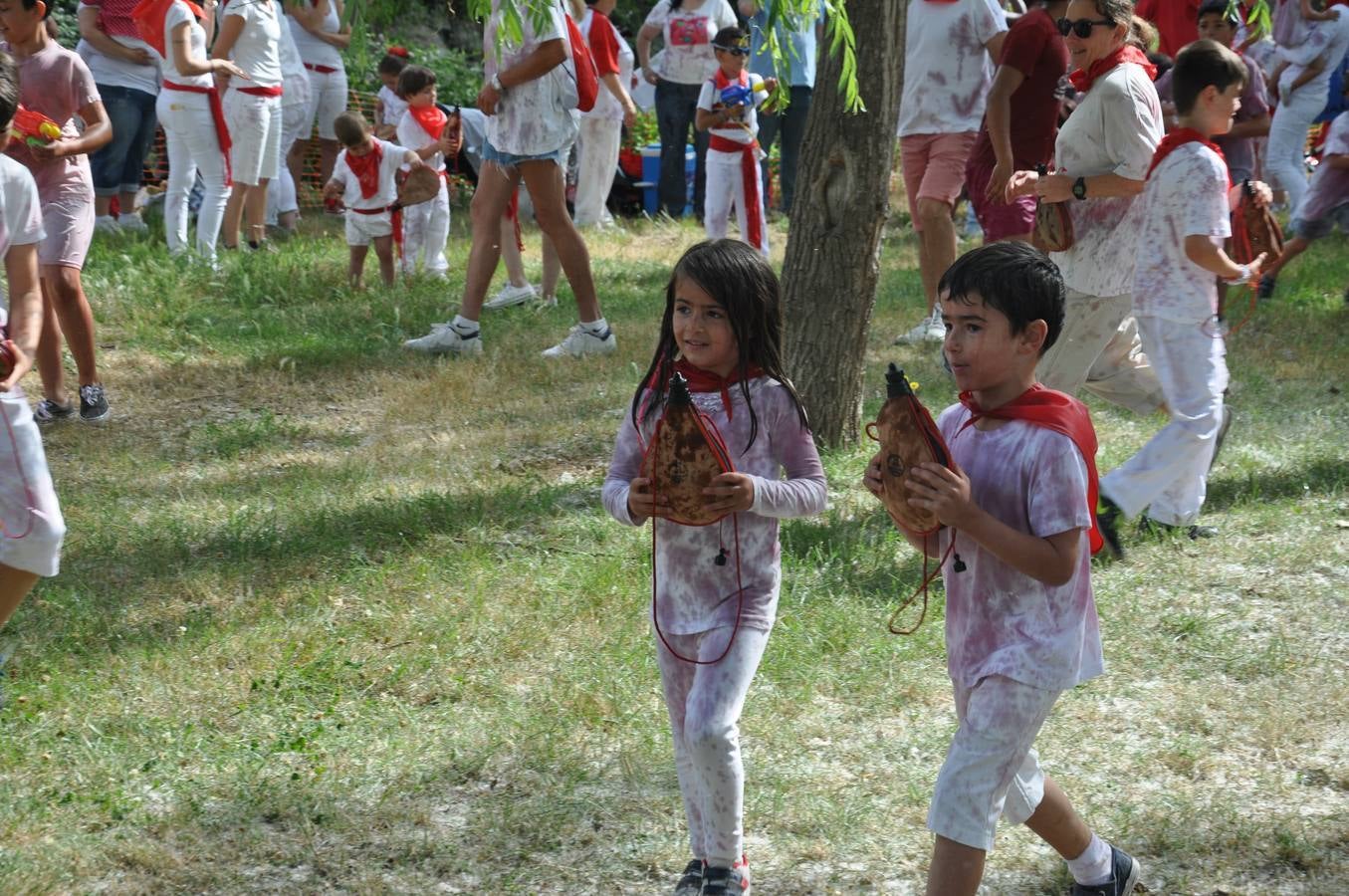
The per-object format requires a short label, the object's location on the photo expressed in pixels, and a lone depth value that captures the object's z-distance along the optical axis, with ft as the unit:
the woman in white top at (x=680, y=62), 83.05
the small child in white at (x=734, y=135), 61.93
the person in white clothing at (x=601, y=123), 71.97
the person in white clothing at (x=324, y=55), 76.95
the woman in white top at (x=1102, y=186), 33.99
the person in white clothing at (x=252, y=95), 65.41
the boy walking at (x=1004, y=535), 17.48
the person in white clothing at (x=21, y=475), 25.58
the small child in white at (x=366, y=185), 64.28
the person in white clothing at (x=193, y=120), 60.85
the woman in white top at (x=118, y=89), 66.85
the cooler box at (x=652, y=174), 96.07
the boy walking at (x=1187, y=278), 32.65
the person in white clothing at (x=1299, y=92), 72.90
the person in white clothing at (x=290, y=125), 77.41
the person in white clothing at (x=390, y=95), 79.25
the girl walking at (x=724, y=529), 20.08
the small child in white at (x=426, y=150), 67.31
